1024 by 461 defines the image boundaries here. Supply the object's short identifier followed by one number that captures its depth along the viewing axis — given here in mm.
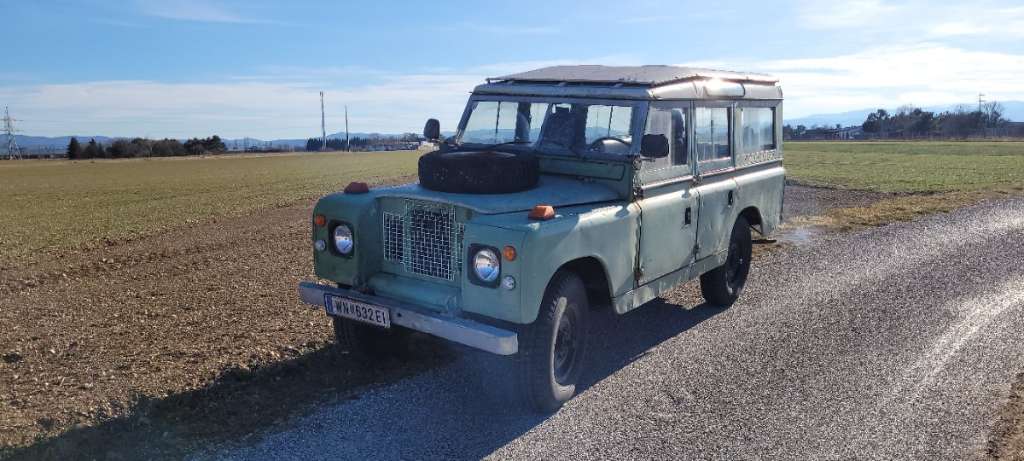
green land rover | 4992
